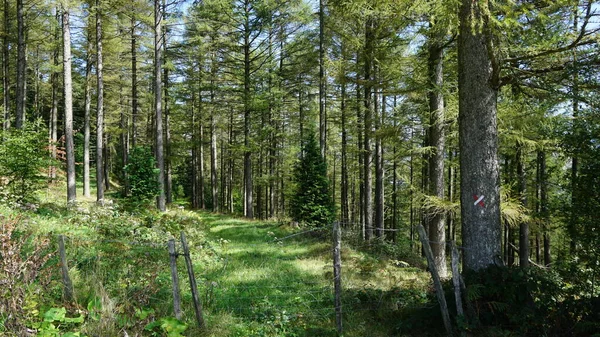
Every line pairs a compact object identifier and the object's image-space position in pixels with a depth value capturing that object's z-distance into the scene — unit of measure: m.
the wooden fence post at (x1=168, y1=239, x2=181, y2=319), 4.41
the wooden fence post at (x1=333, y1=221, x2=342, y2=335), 4.96
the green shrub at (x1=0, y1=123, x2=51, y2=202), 9.24
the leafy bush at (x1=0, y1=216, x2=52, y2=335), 3.63
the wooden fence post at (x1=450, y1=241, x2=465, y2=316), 4.72
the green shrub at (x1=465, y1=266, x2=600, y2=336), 4.35
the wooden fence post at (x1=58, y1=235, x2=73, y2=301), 4.46
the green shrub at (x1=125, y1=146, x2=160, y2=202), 13.11
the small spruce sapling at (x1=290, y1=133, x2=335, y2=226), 15.34
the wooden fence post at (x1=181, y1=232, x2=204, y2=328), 4.54
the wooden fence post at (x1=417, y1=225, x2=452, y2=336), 4.77
